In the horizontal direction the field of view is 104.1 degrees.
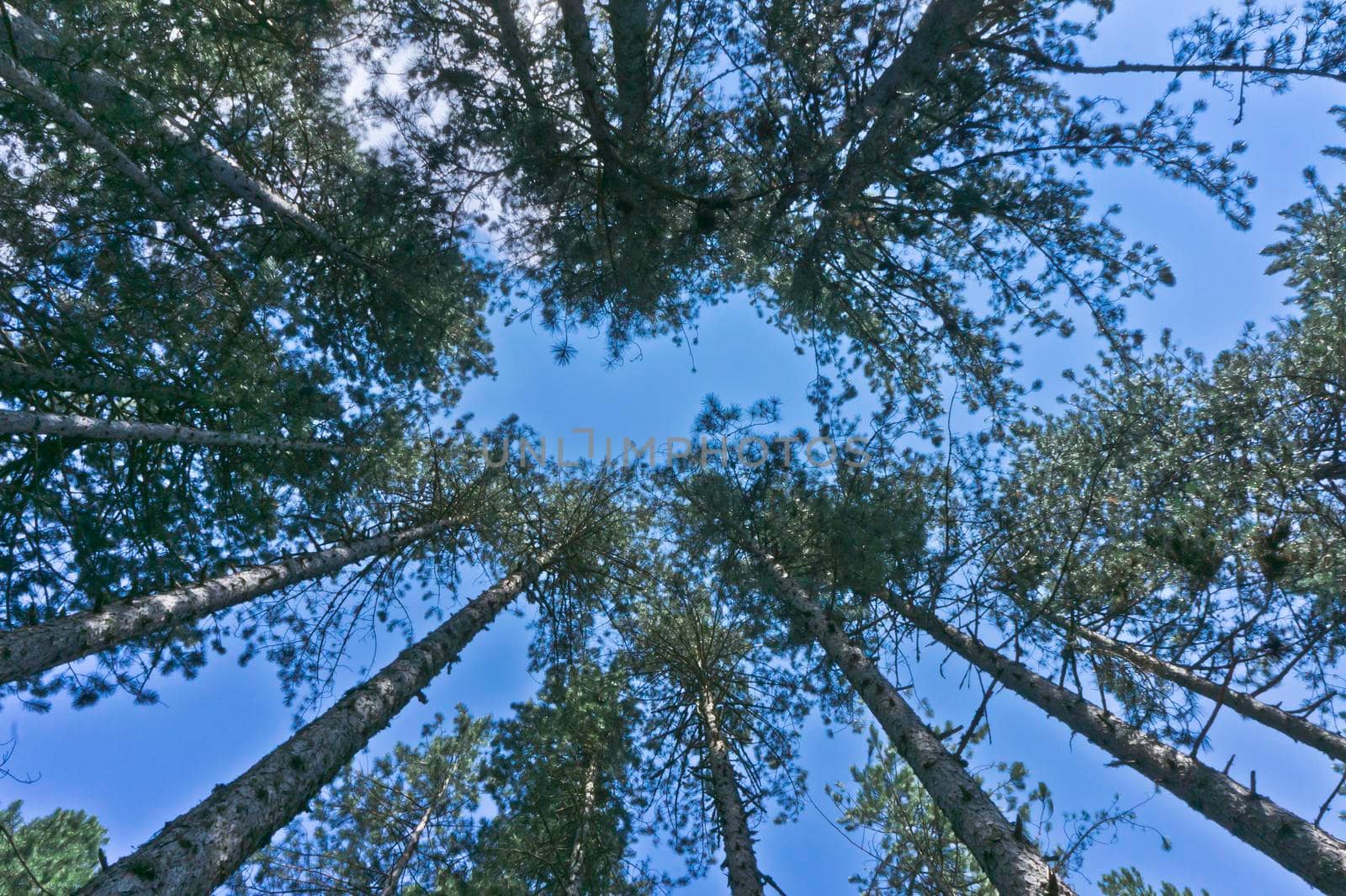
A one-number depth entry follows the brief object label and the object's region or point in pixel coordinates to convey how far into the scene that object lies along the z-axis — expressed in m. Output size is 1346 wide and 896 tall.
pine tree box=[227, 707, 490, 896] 6.80
